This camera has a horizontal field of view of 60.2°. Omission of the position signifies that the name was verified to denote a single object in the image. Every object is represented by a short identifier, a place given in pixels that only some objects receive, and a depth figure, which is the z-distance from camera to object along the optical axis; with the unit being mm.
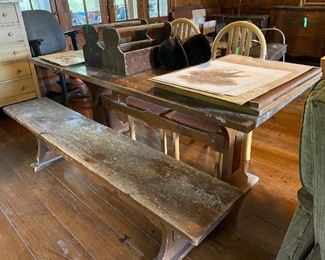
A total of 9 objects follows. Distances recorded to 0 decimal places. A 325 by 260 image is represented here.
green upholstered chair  526
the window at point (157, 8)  4023
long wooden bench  957
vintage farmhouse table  839
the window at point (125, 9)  3688
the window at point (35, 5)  2985
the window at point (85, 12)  3332
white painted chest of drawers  2387
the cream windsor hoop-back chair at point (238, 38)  1777
